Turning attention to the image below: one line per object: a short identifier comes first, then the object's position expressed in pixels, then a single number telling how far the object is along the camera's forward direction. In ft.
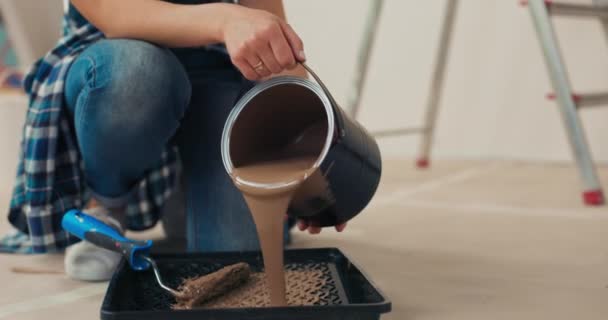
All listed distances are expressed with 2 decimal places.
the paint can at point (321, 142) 5.09
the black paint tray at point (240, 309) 4.87
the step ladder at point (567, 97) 8.71
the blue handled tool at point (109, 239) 5.66
